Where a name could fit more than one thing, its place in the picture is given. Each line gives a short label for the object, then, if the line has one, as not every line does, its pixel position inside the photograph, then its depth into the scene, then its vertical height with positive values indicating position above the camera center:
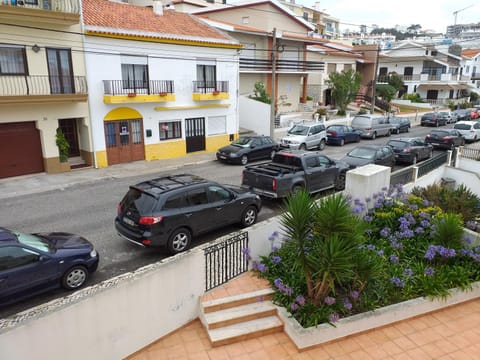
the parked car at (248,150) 19.89 -3.56
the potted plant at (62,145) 17.58 -2.90
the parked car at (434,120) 37.59 -3.56
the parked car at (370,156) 16.41 -3.20
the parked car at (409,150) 19.98 -3.49
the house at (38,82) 15.54 -0.04
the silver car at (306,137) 23.12 -3.34
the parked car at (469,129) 27.53 -3.33
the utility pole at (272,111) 23.48 -1.81
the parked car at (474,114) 41.67 -3.38
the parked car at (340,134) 26.03 -3.52
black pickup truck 12.21 -3.03
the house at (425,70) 56.97 +1.89
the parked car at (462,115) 40.72 -3.35
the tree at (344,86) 35.78 -0.34
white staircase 6.34 -3.94
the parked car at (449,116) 38.59 -3.36
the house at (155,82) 18.58 -0.03
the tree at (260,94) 29.56 -0.96
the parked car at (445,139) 24.73 -3.58
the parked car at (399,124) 32.03 -3.48
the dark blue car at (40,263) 6.66 -3.31
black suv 8.71 -3.05
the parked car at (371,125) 28.88 -3.24
